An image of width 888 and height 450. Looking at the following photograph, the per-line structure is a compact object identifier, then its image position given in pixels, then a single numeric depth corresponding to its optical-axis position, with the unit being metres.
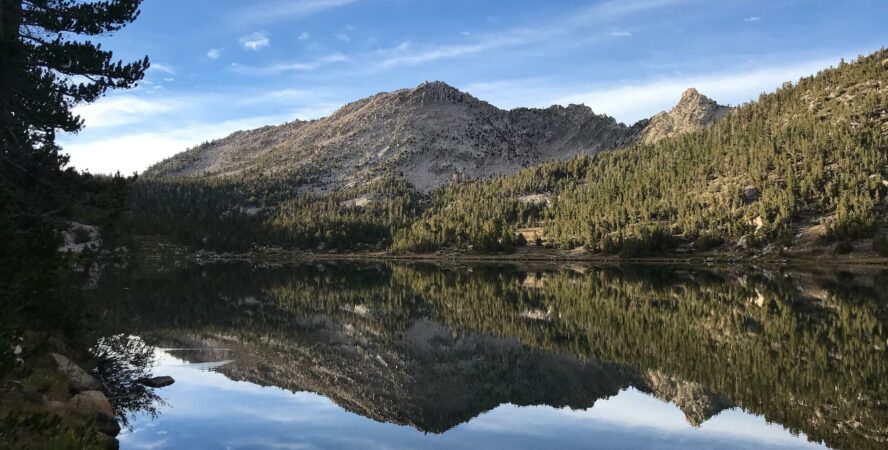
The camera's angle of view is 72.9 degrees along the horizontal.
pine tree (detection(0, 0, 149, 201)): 23.25
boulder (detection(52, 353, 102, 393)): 20.22
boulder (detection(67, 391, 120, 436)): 18.50
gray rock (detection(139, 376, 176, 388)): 29.15
